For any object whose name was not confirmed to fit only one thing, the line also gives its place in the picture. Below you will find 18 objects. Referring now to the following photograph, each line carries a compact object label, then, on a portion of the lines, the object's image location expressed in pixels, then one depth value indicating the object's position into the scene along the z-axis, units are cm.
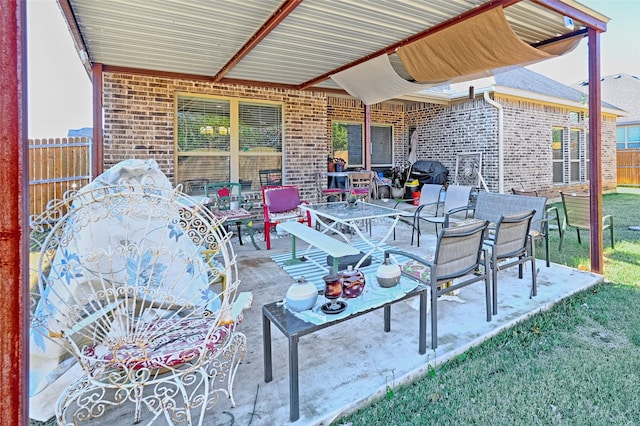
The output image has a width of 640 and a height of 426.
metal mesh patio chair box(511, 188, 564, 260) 413
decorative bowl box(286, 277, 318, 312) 199
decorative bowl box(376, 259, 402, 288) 234
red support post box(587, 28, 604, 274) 394
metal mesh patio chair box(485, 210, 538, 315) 302
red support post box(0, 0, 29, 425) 84
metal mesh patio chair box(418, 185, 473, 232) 556
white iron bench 333
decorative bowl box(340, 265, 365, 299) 217
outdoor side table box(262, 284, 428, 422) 178
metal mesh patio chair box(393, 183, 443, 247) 582
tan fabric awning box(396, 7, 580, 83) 374
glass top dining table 419
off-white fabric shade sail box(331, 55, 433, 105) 531
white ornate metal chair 167
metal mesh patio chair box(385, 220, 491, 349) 247
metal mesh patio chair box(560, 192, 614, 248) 471
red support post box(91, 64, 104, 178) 528
